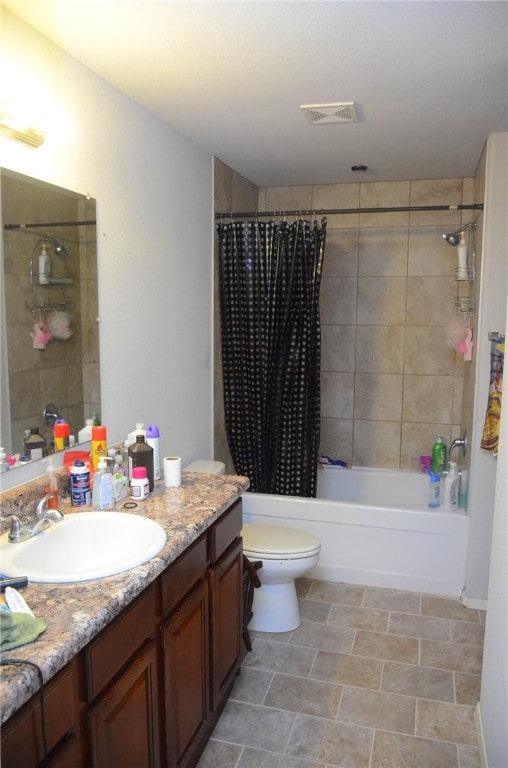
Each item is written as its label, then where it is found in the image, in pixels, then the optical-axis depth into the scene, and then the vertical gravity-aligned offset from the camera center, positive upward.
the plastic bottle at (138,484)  1.97 -0.54
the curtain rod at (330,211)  3.01 +0.58
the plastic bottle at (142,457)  2.04 -0.47
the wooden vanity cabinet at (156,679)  1.17 -0.87
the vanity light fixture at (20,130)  1.63 +0.53
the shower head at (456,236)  3.22 +0.47
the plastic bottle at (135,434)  2.15 -0.41
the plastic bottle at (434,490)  3.20 -0.90
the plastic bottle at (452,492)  3.15 -0.89
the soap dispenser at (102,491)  1.85 -0.53
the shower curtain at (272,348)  3.25 -0.15
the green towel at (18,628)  1.10 -0.59
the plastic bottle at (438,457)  3.38 -0.78
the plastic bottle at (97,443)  2.01 -0.42
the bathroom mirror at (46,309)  1.74 +0.03
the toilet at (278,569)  2.63 -1.10
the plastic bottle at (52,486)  1.81 -0.51
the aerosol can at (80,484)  1.85 -0.51
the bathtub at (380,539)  3.08 -1.14
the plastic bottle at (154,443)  2.15 -0.44
